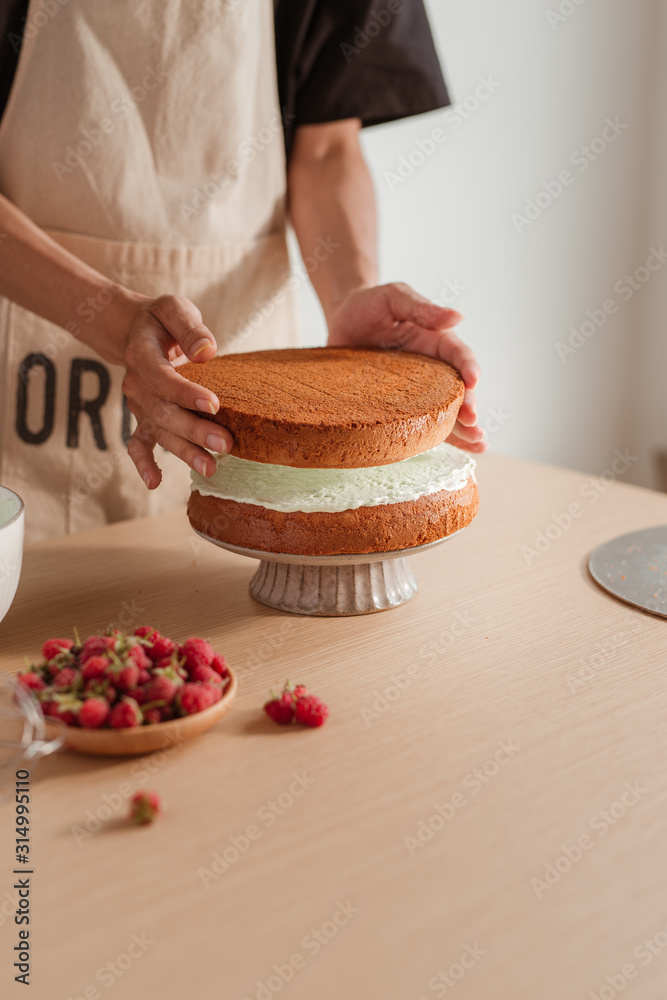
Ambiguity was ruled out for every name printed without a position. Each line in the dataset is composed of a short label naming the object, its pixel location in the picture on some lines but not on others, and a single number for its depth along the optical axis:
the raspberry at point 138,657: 0.71
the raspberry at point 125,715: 0.68
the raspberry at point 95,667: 0.70
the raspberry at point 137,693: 0.70
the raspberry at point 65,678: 0.70
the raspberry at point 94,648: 0.73
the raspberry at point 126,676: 0.69
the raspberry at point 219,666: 0.77
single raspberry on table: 0.63
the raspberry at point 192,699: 0.70
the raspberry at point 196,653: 0.75
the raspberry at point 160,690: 0.70
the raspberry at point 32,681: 0.71
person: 1.17
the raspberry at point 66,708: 0.68
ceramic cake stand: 0.96
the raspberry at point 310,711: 0.74
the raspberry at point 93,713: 0.68
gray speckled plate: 0.99
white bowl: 0.77
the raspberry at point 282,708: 0.74
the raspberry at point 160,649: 0.75
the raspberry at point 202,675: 0.74
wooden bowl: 0.68
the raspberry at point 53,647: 0.76
